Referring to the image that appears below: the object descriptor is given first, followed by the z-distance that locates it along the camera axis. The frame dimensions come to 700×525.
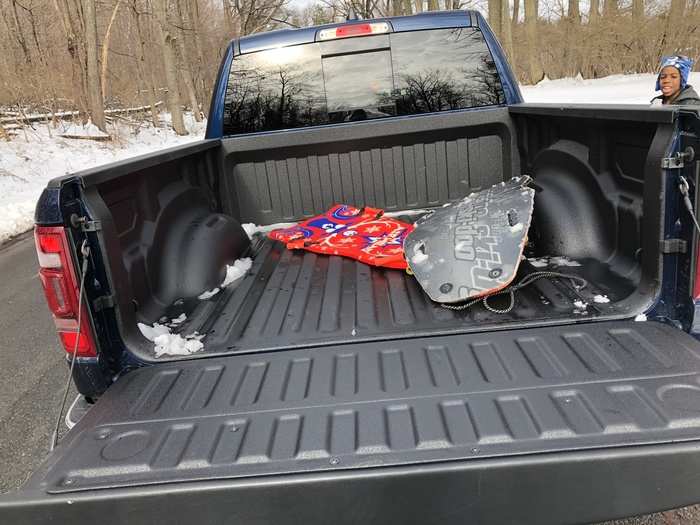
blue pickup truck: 1.51
